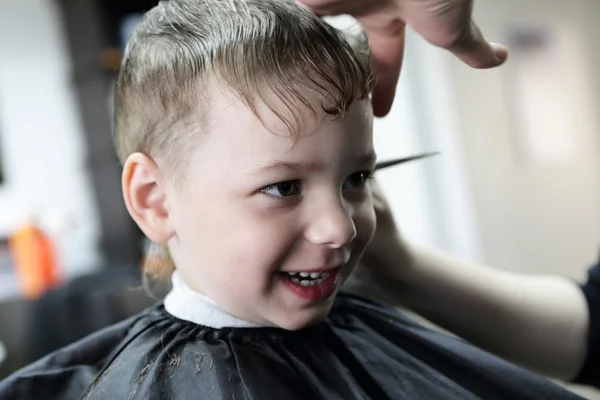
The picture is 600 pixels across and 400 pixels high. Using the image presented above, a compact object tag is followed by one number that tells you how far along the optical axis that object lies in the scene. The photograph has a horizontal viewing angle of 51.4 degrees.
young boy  0.55
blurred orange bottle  1.85
